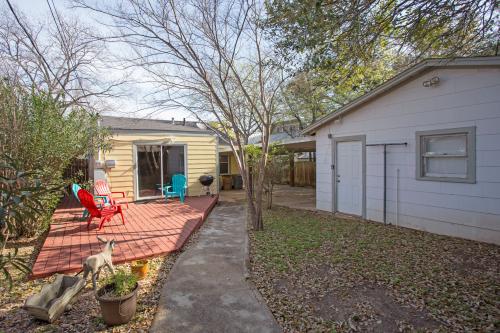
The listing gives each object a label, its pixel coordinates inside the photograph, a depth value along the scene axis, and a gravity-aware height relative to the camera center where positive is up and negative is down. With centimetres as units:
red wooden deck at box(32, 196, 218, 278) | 407 -130
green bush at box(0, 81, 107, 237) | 453 +48
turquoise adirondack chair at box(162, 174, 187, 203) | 900 -72
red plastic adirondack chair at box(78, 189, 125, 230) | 534 -88
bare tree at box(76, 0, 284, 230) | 525 +232
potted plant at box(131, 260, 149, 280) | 353 -130
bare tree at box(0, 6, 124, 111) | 1060 +448
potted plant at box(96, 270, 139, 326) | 259 -123
